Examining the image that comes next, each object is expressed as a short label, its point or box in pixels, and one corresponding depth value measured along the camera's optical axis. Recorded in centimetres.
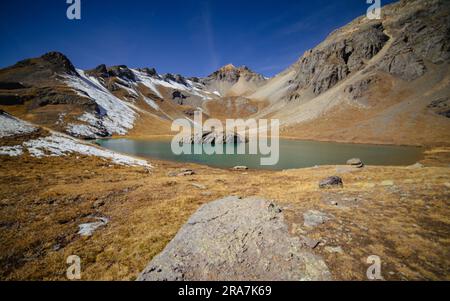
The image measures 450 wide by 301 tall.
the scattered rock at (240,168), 3291
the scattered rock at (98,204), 1303
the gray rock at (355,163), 2652
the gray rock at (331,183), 1498
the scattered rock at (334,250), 632
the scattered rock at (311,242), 654
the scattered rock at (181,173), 2444
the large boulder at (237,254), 557
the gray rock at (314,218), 808
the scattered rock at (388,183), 1370
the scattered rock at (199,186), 1787
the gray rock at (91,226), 994
